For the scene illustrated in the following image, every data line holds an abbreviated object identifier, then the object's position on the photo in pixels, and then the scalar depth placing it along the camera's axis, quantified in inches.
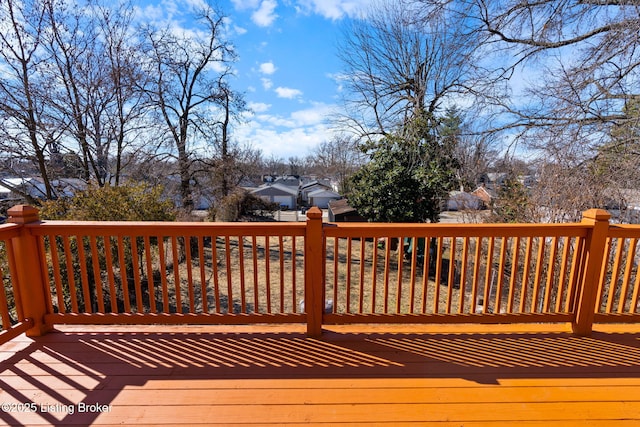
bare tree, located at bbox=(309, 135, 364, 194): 512.4
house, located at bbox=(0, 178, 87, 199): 309.9
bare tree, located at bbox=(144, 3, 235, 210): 490.0
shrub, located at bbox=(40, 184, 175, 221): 211.6
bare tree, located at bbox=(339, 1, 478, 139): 373.4
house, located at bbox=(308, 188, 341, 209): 1373.0
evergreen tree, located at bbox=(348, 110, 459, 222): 350.6
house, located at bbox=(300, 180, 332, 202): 1485.0
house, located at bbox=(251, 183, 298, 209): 1356.5
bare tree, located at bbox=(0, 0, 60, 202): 278.2
